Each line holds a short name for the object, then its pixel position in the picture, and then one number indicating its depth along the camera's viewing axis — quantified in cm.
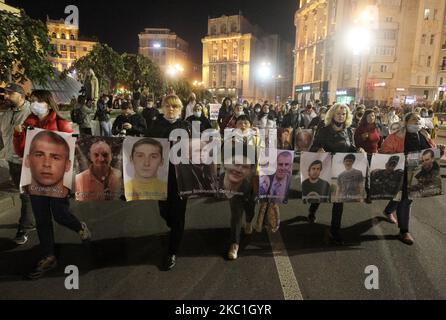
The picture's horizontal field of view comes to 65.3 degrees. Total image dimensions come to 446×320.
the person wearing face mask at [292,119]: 1298
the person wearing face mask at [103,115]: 1196
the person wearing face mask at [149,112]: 1098
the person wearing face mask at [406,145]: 515
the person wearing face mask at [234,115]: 934
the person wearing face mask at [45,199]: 408
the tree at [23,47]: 632
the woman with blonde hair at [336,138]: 496
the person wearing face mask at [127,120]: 844
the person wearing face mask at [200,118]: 809
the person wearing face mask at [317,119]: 1154
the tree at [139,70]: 3017
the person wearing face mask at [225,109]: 1130
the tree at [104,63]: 2394
